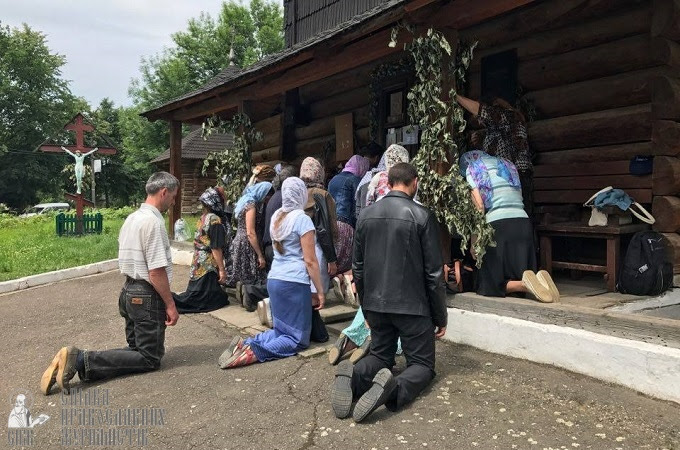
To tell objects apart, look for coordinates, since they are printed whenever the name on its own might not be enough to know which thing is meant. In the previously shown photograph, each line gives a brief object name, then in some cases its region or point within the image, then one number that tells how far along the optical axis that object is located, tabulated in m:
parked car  43.68
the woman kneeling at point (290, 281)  4.63
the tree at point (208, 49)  35.94
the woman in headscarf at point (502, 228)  4.79
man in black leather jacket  3.54
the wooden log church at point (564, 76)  4.95
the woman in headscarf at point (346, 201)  6.16
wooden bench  5.05
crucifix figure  18.22
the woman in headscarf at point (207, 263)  6.64
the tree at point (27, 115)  45.34
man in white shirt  4.12
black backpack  4.81
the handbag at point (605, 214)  5.08
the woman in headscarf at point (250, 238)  6.16
